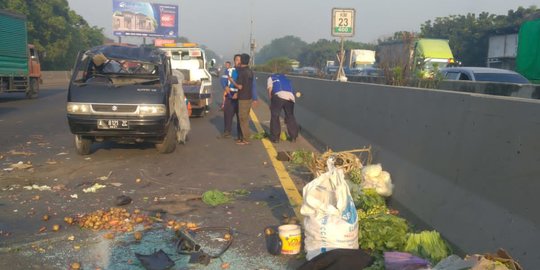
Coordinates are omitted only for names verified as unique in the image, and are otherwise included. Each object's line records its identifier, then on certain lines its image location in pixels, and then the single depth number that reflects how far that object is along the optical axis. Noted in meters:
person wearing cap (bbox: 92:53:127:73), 10.18
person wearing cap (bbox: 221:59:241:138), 12.16
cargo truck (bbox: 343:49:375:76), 47.34
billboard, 65.25
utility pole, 50.19
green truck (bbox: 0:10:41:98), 21.78
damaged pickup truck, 9.16
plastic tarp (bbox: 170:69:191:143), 10.74
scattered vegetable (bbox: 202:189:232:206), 6.60
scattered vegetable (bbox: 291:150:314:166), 9.04
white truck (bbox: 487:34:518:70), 44.69
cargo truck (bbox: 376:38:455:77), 13.82
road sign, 14.98
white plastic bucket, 4.78
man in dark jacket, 11.65
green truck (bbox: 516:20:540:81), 17.28
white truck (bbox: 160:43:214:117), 17.22
